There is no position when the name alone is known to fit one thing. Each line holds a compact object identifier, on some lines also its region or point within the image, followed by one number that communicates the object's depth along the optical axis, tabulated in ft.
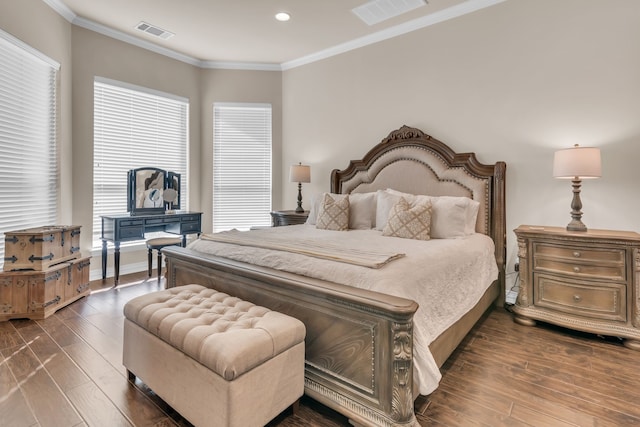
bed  4.71
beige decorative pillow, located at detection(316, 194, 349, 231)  11.34
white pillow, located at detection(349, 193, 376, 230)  11.73
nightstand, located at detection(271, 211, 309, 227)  14.19
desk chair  12.97
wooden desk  12.51
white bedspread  5.23
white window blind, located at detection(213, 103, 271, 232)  16.96
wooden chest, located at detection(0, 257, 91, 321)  9.11
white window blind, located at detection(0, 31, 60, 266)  9.93
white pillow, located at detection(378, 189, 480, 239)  9.73
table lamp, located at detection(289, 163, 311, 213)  14.75
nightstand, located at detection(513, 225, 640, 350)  7.86
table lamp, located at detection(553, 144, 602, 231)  8.35
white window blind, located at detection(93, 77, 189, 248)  13.52
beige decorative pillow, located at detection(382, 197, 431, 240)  9.31
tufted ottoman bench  4.47
